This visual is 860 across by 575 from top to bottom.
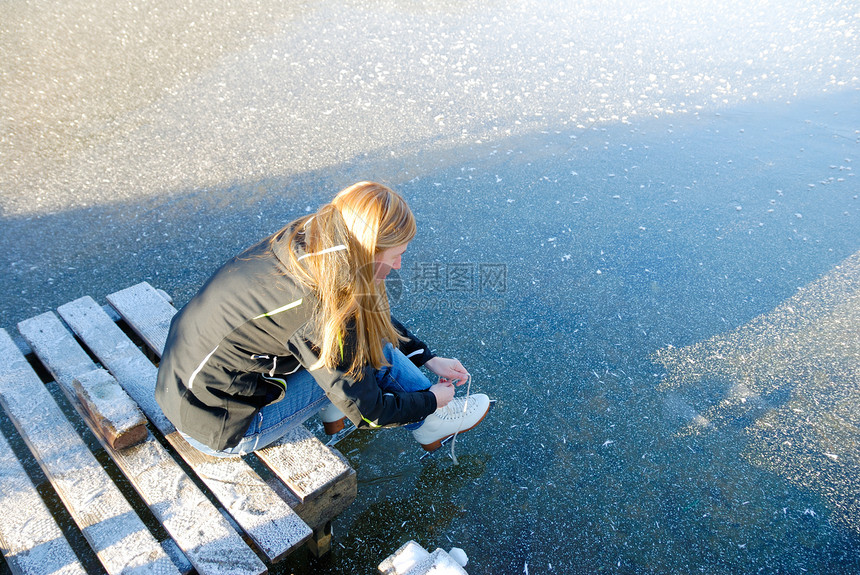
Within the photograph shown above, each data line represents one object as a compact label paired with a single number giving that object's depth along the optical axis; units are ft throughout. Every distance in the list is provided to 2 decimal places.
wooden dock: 5.79
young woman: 5.65
